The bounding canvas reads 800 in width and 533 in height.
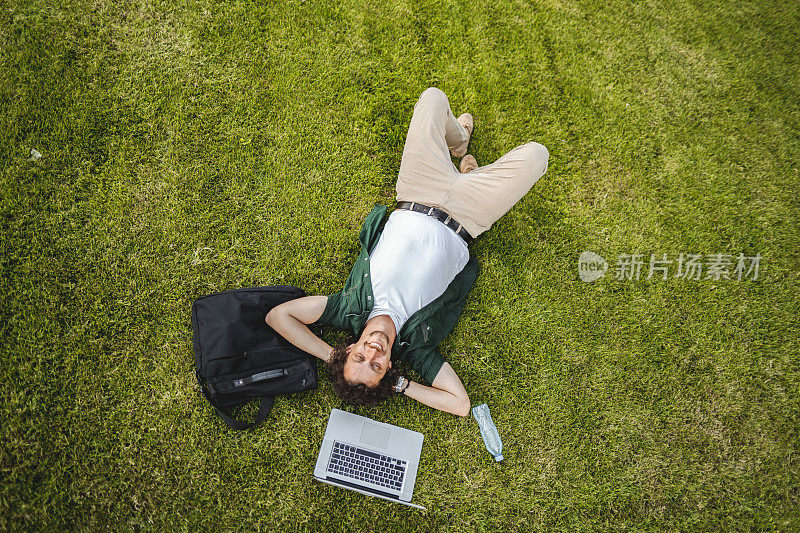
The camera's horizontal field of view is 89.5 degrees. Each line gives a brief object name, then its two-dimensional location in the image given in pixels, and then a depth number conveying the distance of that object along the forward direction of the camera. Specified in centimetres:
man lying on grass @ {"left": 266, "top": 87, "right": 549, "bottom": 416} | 308
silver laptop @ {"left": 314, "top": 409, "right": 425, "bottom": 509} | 322
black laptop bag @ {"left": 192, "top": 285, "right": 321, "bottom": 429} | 320
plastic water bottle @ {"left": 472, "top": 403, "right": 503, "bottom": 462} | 351
